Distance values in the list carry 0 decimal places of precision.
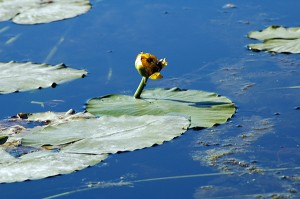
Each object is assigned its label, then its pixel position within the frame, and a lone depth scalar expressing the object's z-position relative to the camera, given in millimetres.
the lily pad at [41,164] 5504
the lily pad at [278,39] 7879
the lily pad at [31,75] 7224
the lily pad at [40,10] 9602
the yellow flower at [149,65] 6733
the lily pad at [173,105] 6402
